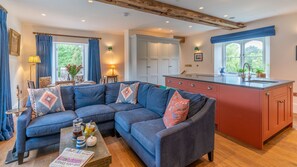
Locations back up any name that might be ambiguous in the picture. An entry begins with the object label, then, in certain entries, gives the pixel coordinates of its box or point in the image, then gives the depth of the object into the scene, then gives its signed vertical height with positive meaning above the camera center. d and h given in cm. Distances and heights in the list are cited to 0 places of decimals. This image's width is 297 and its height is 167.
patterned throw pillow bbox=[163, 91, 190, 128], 188 -41
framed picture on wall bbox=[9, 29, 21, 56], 367 +92
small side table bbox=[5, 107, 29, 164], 209 -104
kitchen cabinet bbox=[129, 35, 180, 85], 576 +79
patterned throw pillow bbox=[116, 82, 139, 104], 316 -31
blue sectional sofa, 167 -60
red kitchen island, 233 -48
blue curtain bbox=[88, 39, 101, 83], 612 +69
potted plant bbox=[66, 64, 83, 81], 445 +25
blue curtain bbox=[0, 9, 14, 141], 279 -14
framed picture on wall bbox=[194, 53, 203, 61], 685 +95
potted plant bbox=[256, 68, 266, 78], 393 +9
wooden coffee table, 142 -70
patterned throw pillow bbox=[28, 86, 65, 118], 252 -36
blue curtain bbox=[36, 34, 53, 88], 525 +85
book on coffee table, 131 -69
